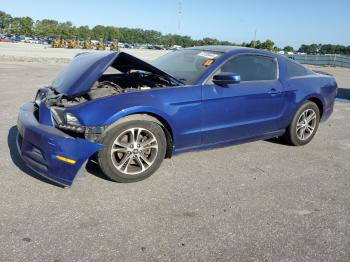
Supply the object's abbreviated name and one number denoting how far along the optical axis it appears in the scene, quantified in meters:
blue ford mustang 3.49
